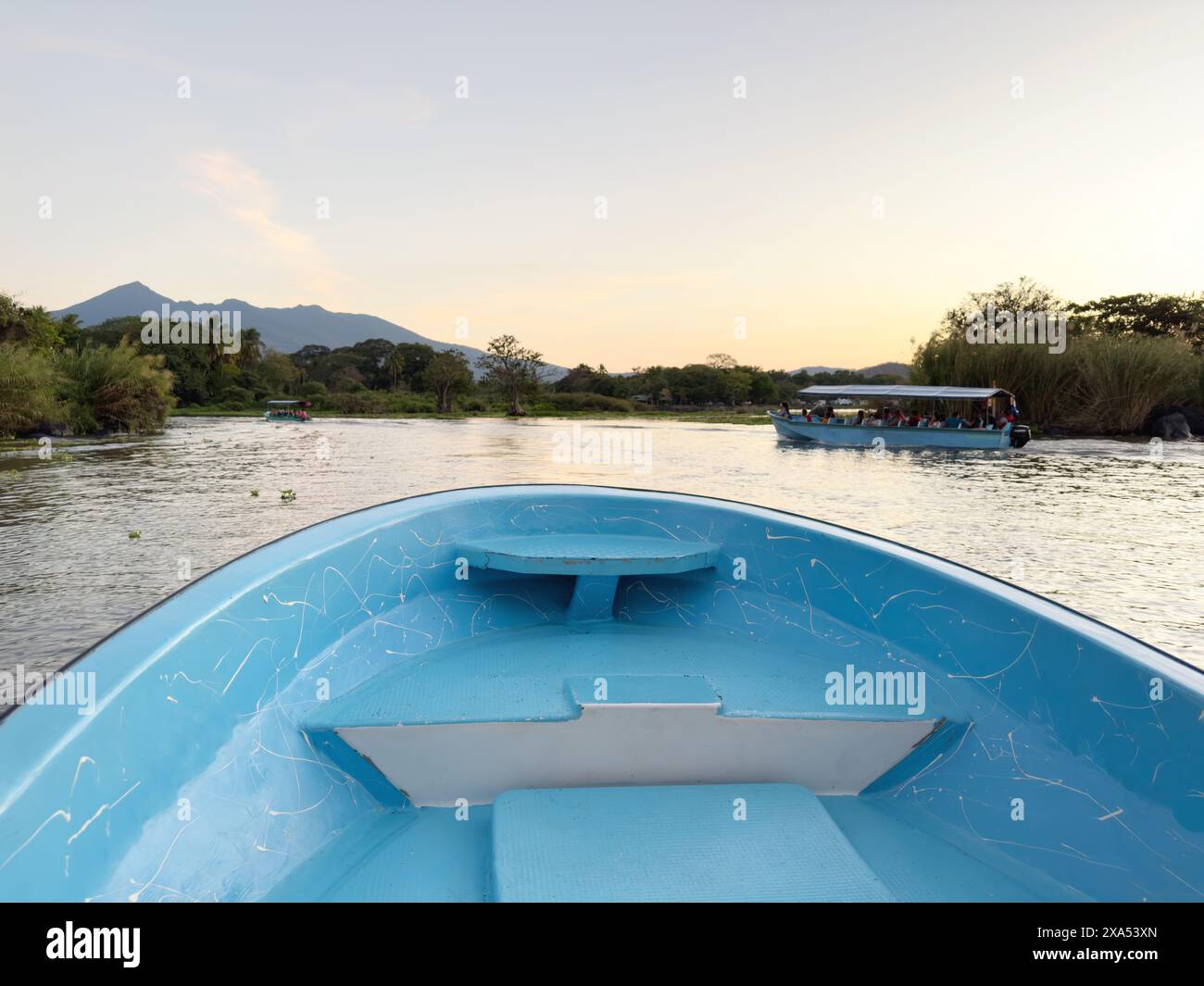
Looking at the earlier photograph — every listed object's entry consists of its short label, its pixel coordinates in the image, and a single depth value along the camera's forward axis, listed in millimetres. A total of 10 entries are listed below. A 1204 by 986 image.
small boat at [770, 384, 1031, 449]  18031
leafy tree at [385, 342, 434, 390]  61250
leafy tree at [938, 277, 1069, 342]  40469
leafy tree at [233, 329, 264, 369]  52969
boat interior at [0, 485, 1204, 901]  1102
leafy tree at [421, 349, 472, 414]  48469
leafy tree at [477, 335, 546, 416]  46750
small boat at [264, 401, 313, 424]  33031
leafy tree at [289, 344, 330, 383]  76125
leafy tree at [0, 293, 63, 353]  23703
